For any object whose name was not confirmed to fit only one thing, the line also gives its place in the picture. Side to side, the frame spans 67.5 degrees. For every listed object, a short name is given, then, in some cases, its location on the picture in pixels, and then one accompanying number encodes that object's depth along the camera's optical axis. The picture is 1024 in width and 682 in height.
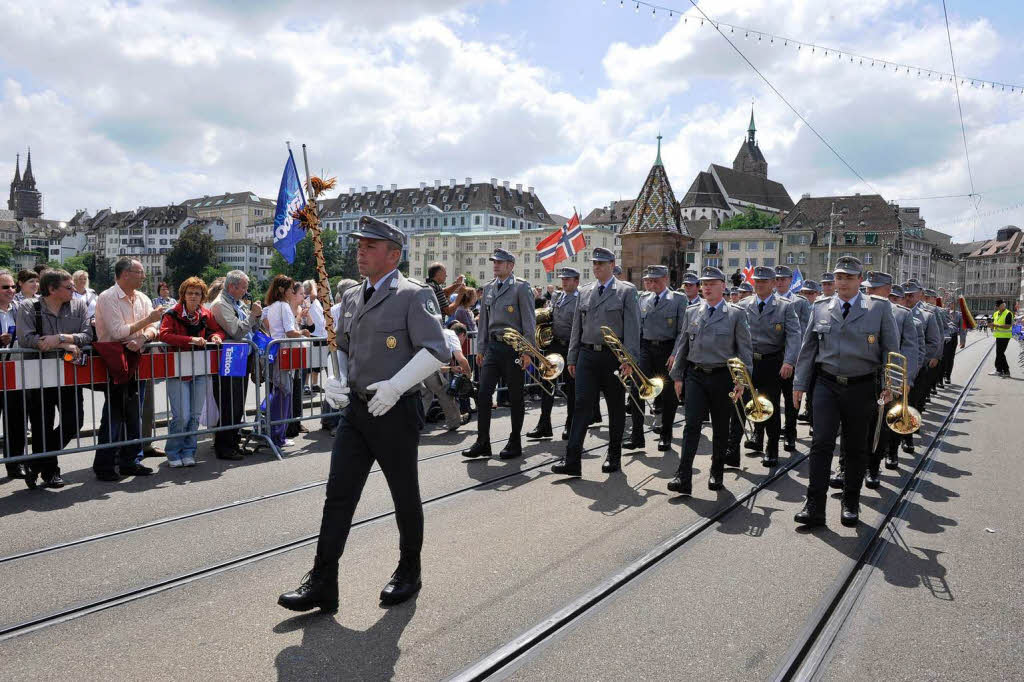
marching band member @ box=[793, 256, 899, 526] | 6.34
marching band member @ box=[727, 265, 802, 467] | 9.52
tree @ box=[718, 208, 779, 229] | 120.81
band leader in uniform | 4.30
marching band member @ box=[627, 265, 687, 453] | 10.02
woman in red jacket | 8.27
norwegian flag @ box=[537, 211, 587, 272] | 19.97
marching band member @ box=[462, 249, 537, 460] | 8.83
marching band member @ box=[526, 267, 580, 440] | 10.41
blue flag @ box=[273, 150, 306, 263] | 8.62
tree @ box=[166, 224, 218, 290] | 119.56
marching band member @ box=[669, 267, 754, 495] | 7.36
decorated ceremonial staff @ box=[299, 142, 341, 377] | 4.88
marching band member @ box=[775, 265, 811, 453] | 9.70
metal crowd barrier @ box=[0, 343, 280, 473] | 7.23
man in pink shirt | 7.59
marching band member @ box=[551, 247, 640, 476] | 8.04
